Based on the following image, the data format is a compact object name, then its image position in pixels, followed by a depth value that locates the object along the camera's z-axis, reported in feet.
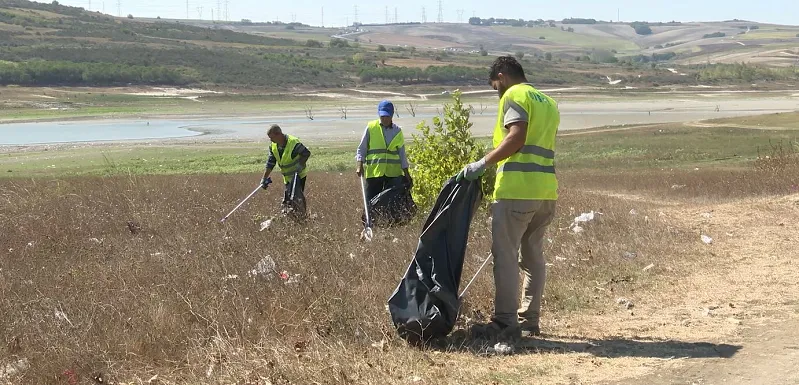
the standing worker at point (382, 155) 34.01
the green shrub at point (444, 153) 37.45
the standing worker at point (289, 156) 38.04
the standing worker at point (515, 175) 19.42
